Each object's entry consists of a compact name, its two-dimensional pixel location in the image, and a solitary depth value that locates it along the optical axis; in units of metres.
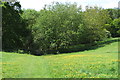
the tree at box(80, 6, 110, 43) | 44.16
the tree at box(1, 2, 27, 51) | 36.28
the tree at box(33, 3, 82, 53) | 39.41
